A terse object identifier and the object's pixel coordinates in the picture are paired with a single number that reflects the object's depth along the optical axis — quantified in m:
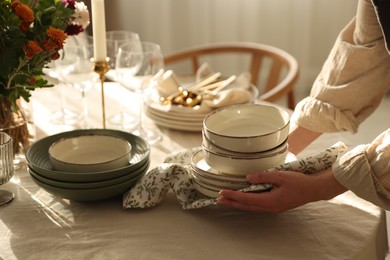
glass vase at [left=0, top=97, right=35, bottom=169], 1.73
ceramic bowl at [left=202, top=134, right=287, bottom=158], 1.49
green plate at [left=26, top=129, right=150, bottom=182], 1.54
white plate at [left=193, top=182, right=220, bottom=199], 1.52
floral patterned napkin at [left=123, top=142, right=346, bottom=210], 1.50
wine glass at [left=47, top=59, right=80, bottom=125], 1.97
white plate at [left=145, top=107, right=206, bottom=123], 1.88
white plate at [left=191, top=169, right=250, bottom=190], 1.50
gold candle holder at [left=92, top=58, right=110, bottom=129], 1.81
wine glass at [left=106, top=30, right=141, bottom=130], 1.96
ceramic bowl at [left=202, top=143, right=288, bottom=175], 1.49
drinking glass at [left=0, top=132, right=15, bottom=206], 1.58
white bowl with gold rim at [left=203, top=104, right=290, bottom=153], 1.59
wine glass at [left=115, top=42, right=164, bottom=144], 1.84
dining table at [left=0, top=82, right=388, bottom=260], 1.42
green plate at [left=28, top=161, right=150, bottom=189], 1.53
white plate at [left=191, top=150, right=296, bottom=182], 1.50
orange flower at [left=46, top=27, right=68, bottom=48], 1.56
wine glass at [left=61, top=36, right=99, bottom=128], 1.84
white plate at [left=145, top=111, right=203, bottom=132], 1.88
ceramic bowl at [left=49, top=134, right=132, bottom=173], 1.63
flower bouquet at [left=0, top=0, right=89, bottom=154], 1.55
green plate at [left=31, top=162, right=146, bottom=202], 1.53
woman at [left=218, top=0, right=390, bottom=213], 1.45
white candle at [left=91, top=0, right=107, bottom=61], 1.77
